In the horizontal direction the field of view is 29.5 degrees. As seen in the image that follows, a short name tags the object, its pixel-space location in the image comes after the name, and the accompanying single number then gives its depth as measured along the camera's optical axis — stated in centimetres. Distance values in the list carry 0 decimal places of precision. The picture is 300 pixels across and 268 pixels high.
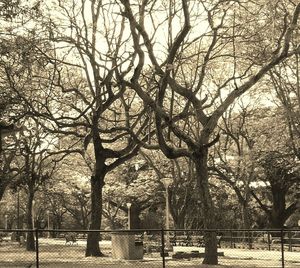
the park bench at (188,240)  3756
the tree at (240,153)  3828
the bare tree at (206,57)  1938
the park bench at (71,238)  4196
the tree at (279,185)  3950
